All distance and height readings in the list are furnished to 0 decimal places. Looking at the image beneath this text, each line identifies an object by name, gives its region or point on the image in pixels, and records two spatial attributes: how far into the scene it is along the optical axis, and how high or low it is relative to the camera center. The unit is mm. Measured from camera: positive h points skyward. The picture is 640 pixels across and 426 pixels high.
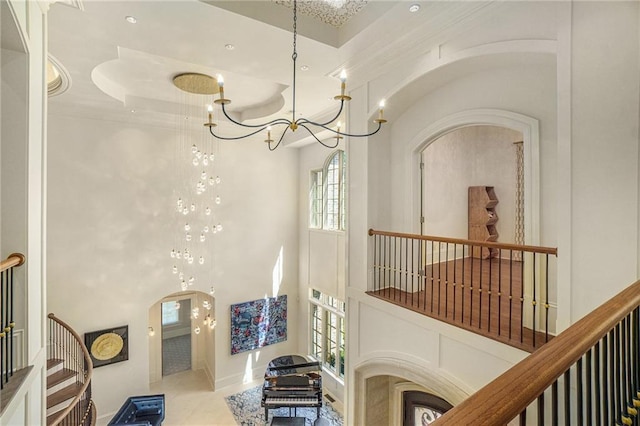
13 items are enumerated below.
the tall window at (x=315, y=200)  8336 +340
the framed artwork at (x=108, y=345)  6301 -2681
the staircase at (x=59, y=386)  4762 -2771
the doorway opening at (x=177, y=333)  9445 -4019
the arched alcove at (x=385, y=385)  3637 -2505
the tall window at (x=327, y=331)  7523 -2987
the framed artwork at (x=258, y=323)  7910 -2866
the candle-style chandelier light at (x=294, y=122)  2242 +929
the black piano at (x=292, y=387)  6375 -3563
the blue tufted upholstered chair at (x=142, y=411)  5953 -3845
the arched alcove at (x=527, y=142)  3111 +702
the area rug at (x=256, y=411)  6688 -4369
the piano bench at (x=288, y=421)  5957 -3957
